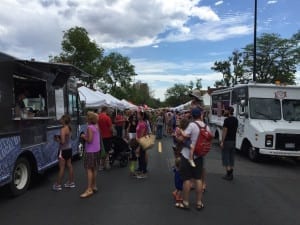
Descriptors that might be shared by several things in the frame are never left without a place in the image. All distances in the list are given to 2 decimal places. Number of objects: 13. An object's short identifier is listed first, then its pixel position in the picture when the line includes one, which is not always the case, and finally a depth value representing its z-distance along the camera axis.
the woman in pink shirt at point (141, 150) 6.36
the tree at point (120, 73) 46.96
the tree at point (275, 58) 24.43
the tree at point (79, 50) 22.36
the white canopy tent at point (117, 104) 17.83
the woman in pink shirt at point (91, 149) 5.03
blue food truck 4.59
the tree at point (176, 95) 73.59
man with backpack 4.37
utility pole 13.56
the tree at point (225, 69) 32.21
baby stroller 7.59
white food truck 8.11
